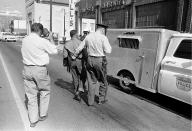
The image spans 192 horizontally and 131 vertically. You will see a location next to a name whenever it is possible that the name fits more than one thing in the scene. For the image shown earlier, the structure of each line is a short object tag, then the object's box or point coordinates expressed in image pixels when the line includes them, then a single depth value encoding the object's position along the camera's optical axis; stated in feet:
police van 14.82
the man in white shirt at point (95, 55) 15.46
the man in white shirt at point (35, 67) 11.56
